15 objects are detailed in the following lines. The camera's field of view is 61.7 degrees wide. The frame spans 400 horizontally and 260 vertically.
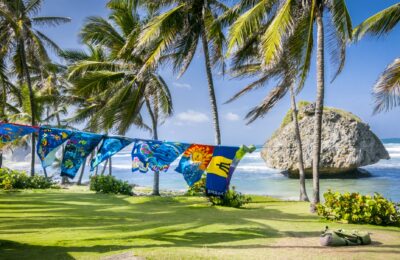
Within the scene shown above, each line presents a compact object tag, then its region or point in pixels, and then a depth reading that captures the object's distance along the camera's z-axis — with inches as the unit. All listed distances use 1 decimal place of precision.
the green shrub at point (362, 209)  332.8
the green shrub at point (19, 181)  654.6
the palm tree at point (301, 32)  366.6
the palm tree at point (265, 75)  422.6
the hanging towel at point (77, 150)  315.3
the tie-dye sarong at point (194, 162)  340.5
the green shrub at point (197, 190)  559.5
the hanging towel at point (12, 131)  309.4
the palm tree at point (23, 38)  657.6
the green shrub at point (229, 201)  464.1
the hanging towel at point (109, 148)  330.6
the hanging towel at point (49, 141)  313.6
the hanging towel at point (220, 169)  336.2
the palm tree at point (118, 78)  567.5
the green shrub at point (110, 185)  653.9
